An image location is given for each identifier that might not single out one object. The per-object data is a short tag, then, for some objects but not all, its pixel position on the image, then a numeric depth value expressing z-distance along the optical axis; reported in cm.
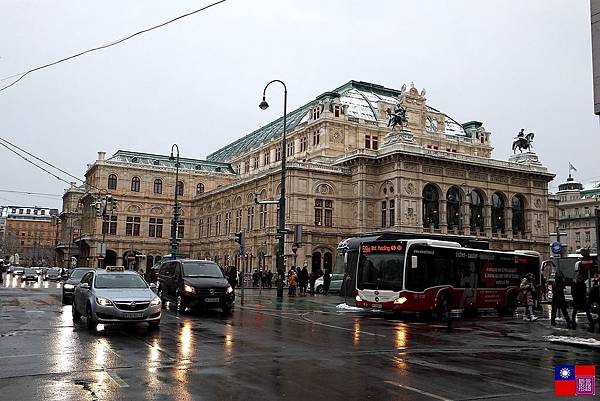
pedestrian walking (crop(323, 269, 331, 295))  3947
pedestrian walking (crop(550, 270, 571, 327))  1955
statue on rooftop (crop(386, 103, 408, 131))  6116
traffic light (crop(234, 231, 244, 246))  2880
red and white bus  2144
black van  2055
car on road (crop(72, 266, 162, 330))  1434
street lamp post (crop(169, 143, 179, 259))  4478
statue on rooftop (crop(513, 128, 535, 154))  6975
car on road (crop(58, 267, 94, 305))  2491
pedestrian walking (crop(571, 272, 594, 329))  1878
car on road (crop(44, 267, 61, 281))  6622
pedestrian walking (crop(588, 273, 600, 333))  1836
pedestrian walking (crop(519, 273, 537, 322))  2192
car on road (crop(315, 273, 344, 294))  3850
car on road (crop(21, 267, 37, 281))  5466
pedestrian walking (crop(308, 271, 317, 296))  4119
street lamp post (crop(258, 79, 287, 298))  3297
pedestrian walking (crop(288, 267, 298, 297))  3794
